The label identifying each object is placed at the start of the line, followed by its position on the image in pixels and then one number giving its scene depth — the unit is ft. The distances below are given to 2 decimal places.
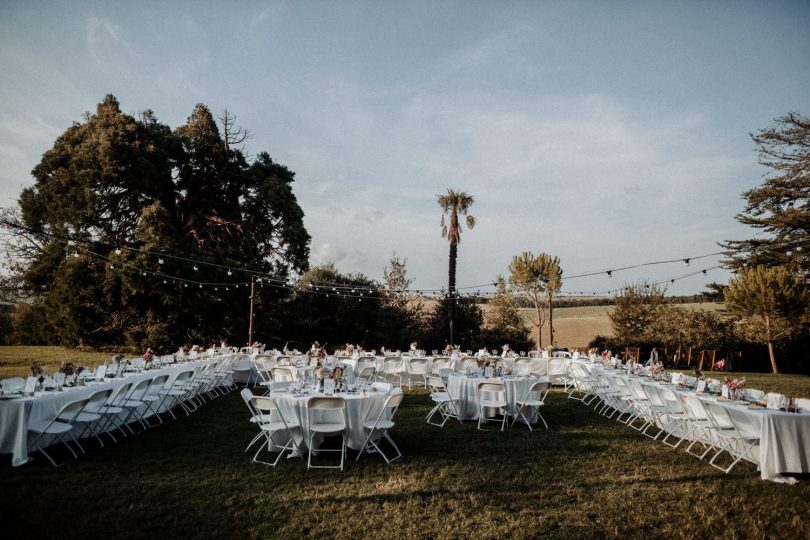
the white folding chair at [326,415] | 17.15
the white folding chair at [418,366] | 41.29
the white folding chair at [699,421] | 19.13
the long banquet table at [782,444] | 16.52
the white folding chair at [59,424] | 16.85
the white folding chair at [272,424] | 17.83
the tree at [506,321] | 73.61
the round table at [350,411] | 18.28
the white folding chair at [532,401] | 24.45
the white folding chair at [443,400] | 25.39
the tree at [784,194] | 76.13
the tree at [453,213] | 73.97
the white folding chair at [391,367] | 41.24
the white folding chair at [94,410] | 18.88
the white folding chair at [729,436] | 17.29
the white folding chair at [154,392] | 24.74
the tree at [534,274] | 78.18
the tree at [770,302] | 62.85
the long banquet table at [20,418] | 16.92
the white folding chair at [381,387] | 21.04
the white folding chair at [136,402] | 22.12
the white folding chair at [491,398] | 24.52
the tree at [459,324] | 73.20
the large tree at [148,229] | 60.18
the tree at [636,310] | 71.20
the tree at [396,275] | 81.41
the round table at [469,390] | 25.85
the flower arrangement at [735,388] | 19.94
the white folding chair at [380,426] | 18.15
